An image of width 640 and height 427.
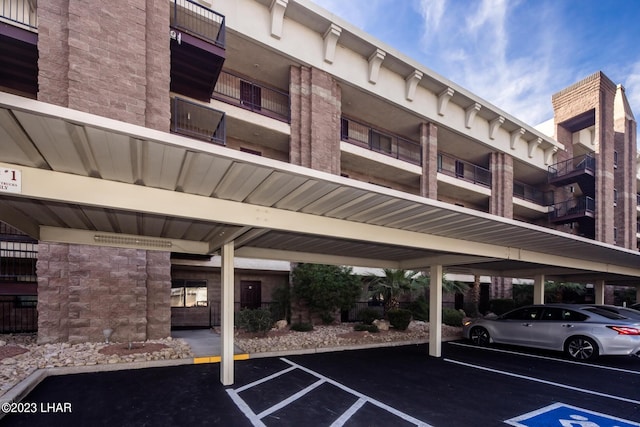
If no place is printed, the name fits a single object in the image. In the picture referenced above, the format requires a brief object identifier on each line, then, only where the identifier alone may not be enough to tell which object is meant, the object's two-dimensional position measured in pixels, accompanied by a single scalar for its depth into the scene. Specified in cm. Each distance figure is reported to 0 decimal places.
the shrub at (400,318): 1343
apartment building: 662
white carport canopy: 361
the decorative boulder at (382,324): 1342
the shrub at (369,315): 1442
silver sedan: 870
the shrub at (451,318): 1508
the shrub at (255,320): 1130
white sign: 377
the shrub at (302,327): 1299
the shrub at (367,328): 1296
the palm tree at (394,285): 1464
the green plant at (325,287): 1390
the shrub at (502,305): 2062
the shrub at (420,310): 1703
